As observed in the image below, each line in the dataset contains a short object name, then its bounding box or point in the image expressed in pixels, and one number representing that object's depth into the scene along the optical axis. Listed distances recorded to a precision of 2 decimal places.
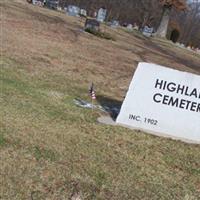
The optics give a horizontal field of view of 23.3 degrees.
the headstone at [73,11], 40.30
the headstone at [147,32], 43.03
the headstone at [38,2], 39.72
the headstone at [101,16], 40.42
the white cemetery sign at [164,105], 8.67
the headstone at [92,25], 27.75
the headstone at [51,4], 41.47
